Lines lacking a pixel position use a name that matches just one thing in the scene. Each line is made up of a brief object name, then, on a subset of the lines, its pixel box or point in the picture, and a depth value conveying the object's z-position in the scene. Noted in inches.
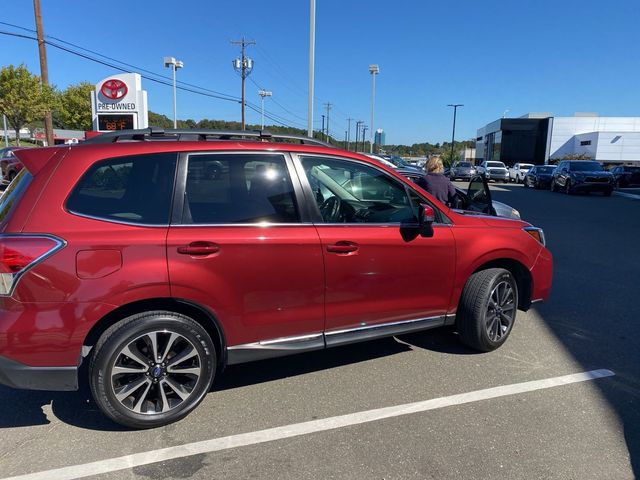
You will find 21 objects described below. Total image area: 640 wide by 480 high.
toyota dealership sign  693.9
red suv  107.0
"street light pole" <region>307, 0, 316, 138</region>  619.5
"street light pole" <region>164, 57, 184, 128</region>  1520.2
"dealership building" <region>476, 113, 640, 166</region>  2126.0
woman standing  266.5
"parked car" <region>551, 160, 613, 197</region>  915.4
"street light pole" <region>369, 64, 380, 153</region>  1491.4
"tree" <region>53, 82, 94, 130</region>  2160.4
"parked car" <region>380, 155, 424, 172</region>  1167.6
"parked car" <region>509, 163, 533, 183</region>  1499.8
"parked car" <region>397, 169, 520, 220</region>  240.4
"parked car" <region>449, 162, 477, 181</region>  1585.9
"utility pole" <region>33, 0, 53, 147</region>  807.7
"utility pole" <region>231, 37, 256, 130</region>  1836.6
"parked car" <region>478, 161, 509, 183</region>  1507.1
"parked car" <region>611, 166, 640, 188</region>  1246.7
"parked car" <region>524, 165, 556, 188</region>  1139.5
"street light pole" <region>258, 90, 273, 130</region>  2299.5
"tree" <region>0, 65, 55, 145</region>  1200.2
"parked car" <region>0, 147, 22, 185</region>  658.8
